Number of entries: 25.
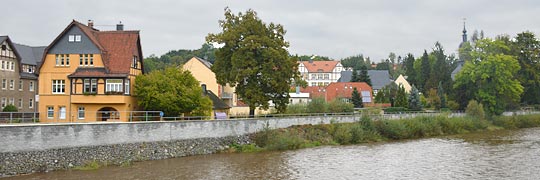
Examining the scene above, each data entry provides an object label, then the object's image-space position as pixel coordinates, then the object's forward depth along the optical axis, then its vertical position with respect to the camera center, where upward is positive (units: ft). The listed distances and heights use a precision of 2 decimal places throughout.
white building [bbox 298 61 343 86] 440.45 +31.67
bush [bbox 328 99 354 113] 190.10 +1.79
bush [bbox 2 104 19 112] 156.37 +2.16
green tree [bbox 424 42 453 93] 302.60 +20.46
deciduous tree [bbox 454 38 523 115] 221.87 +13.46
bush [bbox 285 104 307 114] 176.32 +0.91
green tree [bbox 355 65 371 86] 327.67 +20.21
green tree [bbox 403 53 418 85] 376.68 +27.65
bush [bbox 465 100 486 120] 215.31 -0.30
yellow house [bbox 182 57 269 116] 196.34 +10.26
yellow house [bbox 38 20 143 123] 131.85 +8.37
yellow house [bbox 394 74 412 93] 368.73 +18.97
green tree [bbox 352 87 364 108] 246.51 +4.92
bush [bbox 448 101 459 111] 234.79 +1.97
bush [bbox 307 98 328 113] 181.88 +1.81
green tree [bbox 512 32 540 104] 245.04 +21.58
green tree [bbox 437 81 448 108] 252.42 +7.04
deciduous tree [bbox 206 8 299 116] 141.90 +13.82
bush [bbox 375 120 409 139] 165.68 -5.58
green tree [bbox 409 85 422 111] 234.17 +3.91
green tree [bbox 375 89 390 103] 266.67 +6.13
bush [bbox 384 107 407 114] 219.20 +0.52
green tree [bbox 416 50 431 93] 338.34 +25.07
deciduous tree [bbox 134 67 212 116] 128.67 +4.93
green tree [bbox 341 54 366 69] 565.04 +52.56
